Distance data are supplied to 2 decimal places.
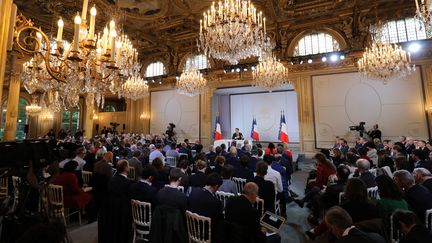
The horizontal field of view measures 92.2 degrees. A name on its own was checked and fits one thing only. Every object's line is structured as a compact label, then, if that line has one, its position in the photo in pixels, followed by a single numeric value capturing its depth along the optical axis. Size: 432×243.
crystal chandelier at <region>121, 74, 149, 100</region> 9.51
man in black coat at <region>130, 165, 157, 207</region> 2.86
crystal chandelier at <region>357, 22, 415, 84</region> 6.98
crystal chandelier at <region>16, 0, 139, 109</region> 2.66
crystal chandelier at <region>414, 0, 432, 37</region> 3.98
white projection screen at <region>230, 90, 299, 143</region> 13.94
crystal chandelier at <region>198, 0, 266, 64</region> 4.73
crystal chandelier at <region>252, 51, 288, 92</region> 8.36
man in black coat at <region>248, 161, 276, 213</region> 3.27
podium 10.03
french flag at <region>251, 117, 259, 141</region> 11.83
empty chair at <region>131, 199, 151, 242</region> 2.74
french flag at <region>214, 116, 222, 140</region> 11.87
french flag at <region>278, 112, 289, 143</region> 10.28
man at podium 10.89
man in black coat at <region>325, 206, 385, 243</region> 1.53
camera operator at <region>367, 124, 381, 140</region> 8.95
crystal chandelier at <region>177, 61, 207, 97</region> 9.20
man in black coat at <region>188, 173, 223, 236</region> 2.39
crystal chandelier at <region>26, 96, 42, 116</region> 12.17
